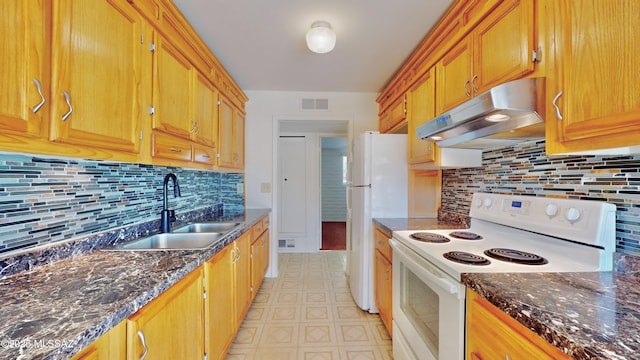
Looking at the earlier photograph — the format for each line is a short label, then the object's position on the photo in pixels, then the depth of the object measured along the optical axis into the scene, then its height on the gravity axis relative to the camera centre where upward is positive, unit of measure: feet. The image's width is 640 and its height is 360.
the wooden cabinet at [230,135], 7.26 +1.56
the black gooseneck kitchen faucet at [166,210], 5.53 -0.62
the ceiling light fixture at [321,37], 5.43 +3.26
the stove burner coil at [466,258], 3.26 -1.02
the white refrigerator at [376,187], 7.09 -0.10
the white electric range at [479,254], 3.04 -1.03
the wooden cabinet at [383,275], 5.98 -2.39
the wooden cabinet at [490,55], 3.30 +2.11
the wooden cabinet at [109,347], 1.94 -1.39
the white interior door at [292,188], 13.52 -0.27
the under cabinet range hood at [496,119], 2.98 +0.94
